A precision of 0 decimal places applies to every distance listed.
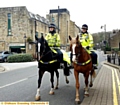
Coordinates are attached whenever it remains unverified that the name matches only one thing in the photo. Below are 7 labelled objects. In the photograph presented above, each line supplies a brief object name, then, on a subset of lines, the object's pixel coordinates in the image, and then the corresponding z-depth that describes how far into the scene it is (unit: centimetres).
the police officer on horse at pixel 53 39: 970
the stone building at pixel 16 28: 4597
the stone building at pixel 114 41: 8306
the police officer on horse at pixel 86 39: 956
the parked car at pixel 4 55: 3807
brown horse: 780
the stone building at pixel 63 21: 7056
